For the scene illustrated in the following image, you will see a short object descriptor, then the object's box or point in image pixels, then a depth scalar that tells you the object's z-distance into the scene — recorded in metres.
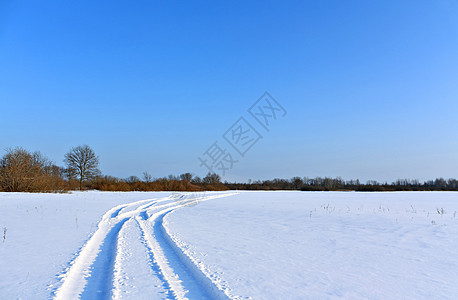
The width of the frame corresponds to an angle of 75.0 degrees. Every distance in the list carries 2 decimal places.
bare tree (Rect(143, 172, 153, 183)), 47.91
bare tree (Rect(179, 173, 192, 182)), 69.96
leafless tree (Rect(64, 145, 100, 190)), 43.31
